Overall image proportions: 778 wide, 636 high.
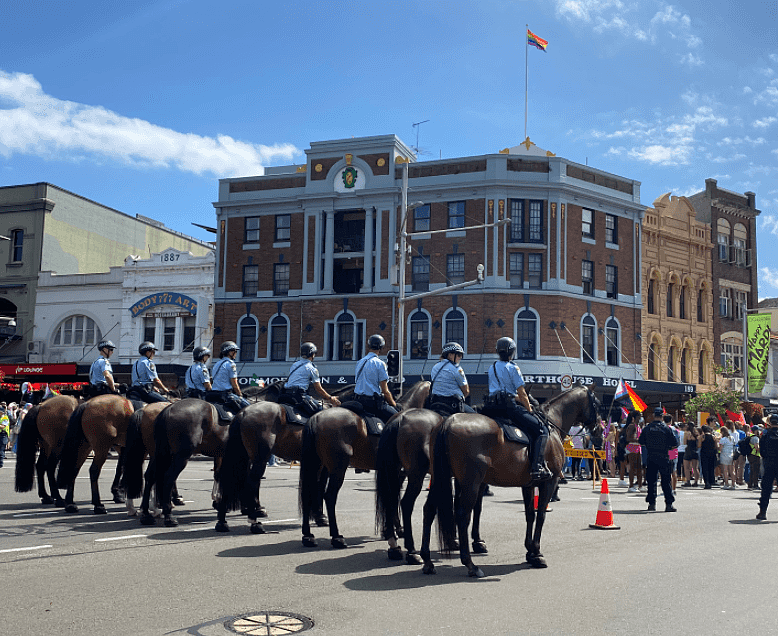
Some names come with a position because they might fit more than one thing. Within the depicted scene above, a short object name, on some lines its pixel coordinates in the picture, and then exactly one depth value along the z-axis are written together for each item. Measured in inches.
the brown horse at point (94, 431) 509.4
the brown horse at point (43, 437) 546.6
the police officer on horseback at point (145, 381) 541.6
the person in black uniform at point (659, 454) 604.7
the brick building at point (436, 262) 1552.7
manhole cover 232.4
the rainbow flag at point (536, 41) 1717.5
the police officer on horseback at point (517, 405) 354.9
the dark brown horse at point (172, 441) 453.1
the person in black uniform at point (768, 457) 556.4
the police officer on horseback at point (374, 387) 417.7
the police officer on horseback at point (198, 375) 519.2
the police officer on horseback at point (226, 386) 498.0
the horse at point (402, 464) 354.6
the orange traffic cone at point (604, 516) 488.1
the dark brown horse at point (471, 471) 333.1
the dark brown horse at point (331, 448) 391.9
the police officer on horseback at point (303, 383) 463.5
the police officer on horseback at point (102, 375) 545.6
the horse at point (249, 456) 431.8
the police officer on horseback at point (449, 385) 395.5
